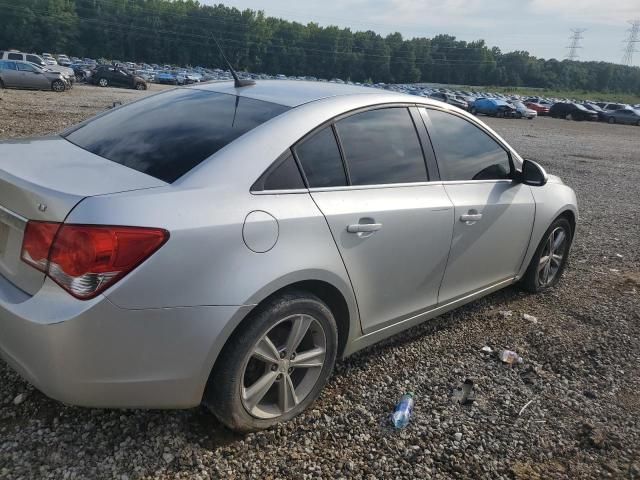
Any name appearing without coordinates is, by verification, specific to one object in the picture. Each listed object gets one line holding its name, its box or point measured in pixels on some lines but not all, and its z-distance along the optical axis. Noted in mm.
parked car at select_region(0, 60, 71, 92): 26250
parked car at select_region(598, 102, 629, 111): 45384
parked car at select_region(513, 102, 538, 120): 40572
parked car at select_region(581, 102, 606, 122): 44812
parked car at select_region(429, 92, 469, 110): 41556
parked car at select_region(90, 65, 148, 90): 38938
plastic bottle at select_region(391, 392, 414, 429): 2838
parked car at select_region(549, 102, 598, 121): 44031
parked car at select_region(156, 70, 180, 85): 54906
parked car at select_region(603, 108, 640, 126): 43219
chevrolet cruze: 2074
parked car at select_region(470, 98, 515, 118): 39875
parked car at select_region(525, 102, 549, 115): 49191
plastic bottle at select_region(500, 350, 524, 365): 3625
